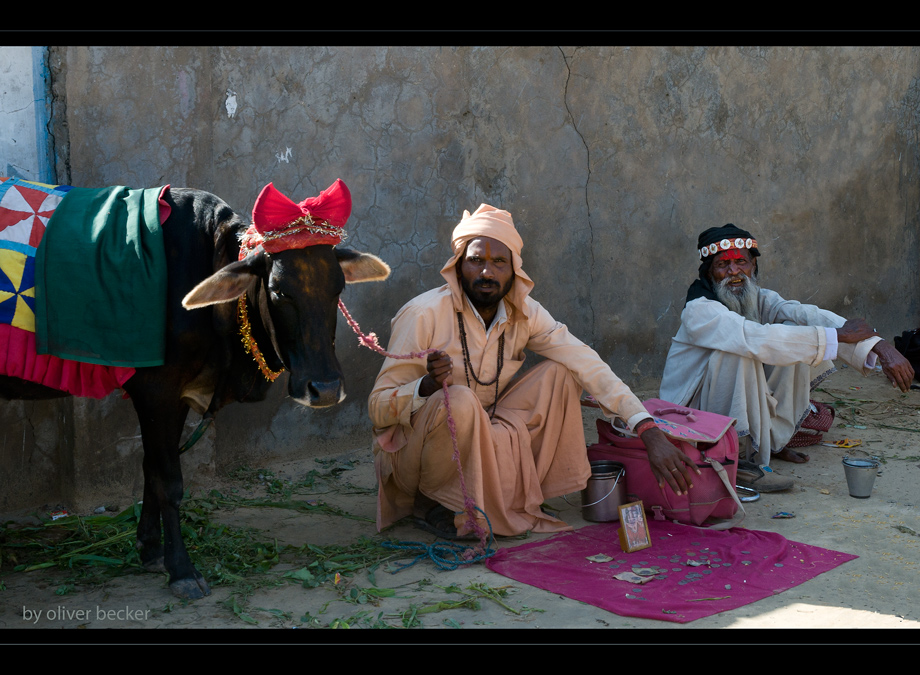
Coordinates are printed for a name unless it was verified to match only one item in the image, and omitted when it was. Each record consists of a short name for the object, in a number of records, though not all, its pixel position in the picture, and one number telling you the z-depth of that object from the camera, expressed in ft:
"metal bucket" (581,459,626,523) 14.46
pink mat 11.24
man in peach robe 13.33
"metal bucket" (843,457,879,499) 15.52
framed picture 13.03
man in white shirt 16.06
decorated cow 10.62
